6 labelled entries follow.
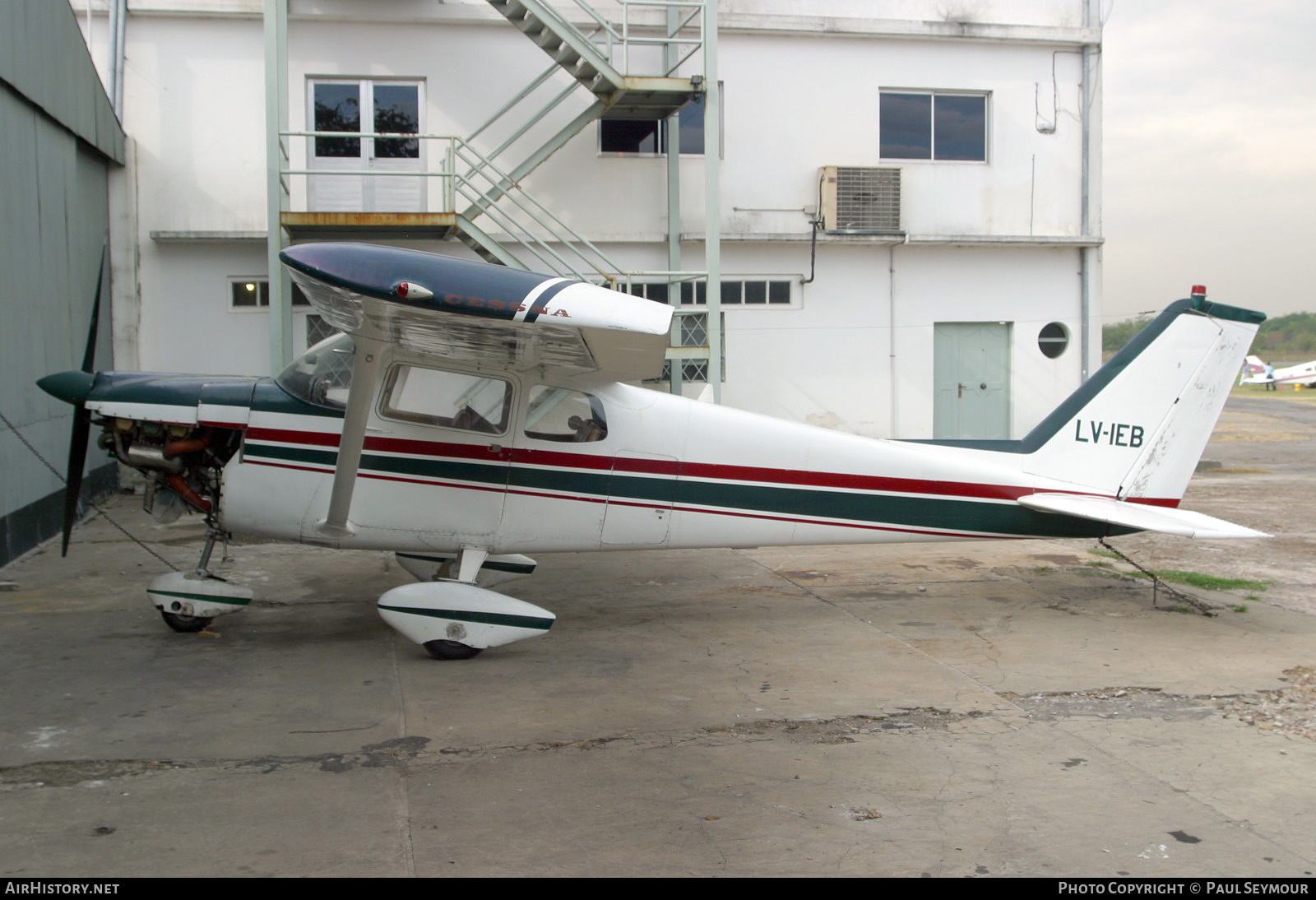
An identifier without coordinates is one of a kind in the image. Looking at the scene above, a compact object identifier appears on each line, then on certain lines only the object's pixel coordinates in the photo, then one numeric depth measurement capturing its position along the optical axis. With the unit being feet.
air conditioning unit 47.91
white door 44.24
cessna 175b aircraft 19.67
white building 43.60
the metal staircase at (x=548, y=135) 39.52
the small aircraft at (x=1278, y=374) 174.40
